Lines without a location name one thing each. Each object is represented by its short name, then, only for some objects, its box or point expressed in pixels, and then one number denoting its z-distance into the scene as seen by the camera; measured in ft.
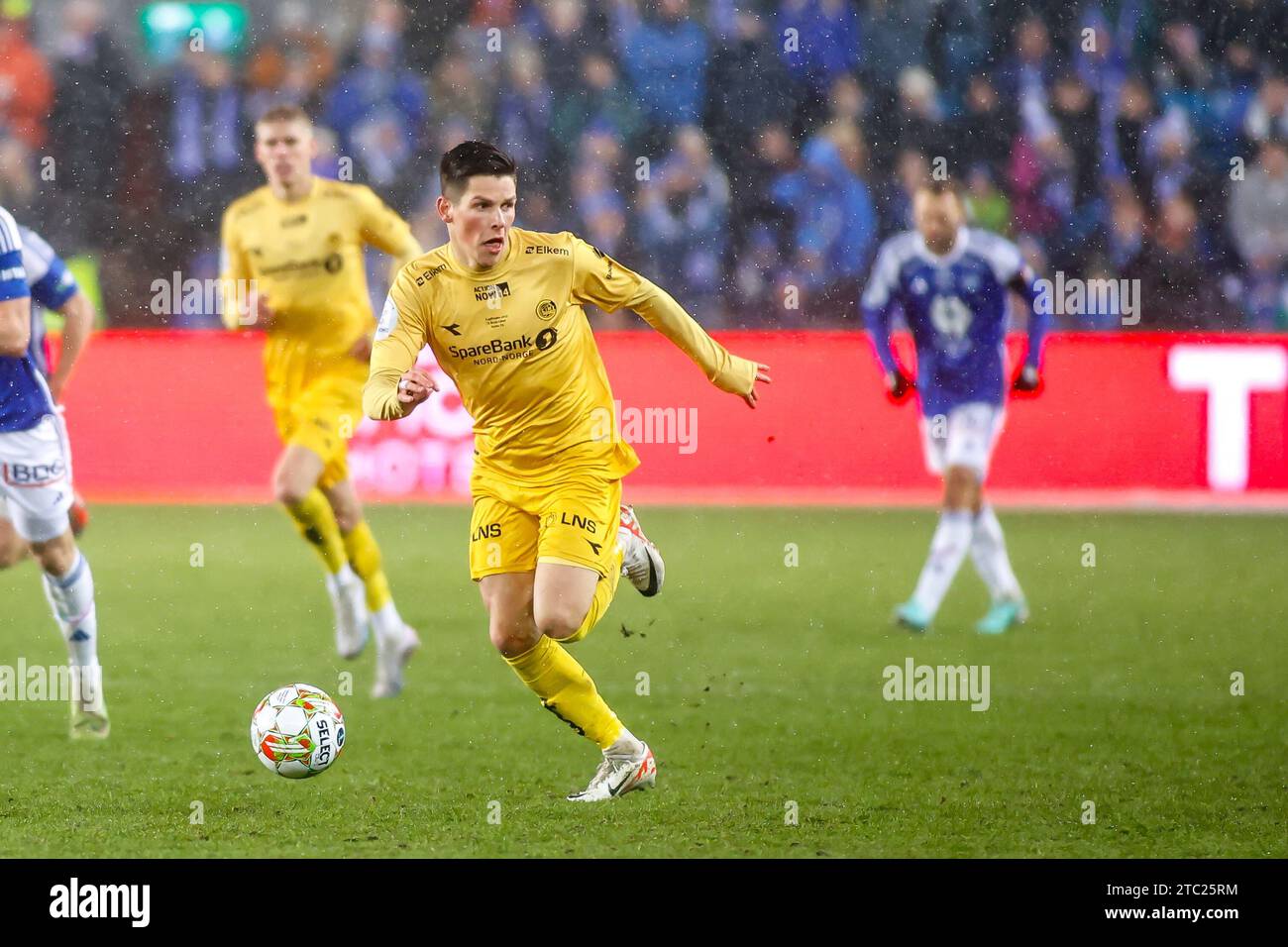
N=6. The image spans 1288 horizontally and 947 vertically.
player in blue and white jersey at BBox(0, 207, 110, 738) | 38.60
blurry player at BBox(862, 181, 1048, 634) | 50.98
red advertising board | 59.62
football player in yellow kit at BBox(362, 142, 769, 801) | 32.53
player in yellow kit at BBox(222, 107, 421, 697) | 45.85
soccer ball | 32.65
